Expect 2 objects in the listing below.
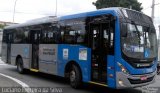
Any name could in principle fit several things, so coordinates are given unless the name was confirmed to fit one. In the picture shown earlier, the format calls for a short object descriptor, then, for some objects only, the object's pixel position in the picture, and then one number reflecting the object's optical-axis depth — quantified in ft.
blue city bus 34.45
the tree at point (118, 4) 139.74
